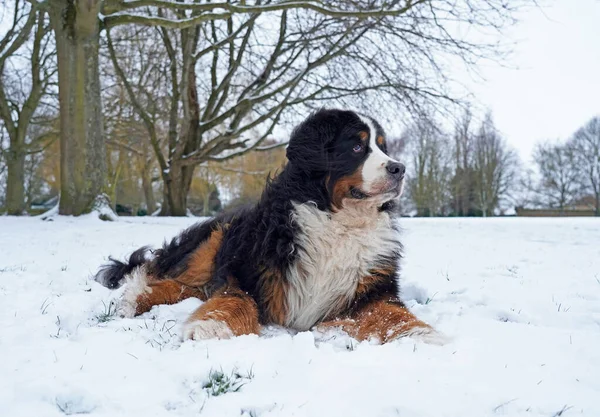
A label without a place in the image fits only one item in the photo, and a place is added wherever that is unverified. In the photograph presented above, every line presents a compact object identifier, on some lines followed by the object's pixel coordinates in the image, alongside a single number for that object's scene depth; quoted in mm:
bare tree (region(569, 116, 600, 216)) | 47094
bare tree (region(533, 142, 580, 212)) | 47969
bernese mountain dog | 3125
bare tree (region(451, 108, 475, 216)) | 44238
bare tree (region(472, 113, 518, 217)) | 44406
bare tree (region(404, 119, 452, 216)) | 42841
